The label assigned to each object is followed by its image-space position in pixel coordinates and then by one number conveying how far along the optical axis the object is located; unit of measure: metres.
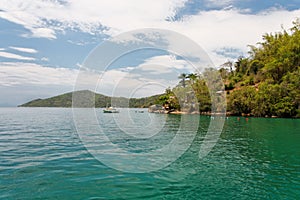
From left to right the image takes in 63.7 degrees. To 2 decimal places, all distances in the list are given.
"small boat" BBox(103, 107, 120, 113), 92.79
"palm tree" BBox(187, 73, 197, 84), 98.53
